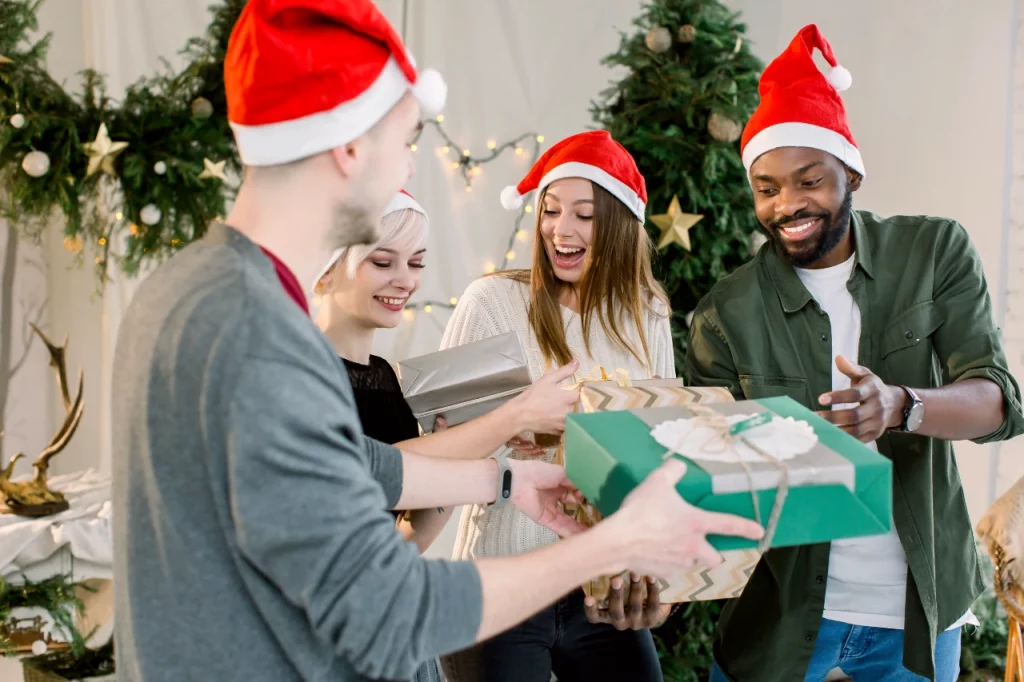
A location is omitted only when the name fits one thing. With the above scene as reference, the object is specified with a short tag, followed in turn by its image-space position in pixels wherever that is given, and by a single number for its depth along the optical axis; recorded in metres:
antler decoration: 3.03
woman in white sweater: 2.18
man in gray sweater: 1.03
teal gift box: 1.26
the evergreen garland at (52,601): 2.88
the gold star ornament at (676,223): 3.24
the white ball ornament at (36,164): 3.36
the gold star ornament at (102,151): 3.37
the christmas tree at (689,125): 3.24
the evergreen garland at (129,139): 3.40
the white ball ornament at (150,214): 3.52
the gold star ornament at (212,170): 3.48
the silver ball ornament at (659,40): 3.24
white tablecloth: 2.87
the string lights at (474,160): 4.41
